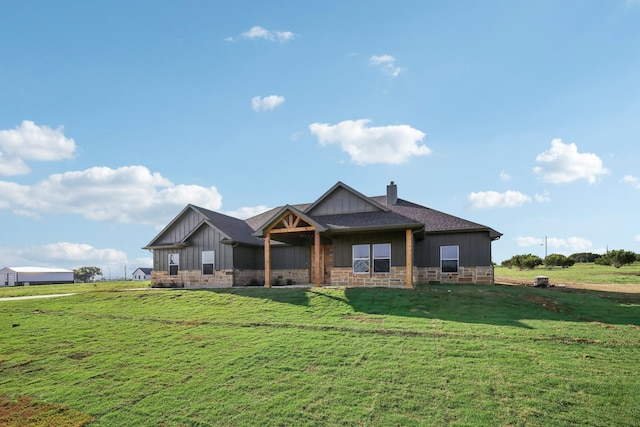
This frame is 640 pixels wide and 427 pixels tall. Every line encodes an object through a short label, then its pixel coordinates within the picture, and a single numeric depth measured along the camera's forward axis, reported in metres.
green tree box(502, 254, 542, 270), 45.91
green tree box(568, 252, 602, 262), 58.09
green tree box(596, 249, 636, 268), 38.84
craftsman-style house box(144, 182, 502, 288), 18.28
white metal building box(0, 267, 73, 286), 55.84
